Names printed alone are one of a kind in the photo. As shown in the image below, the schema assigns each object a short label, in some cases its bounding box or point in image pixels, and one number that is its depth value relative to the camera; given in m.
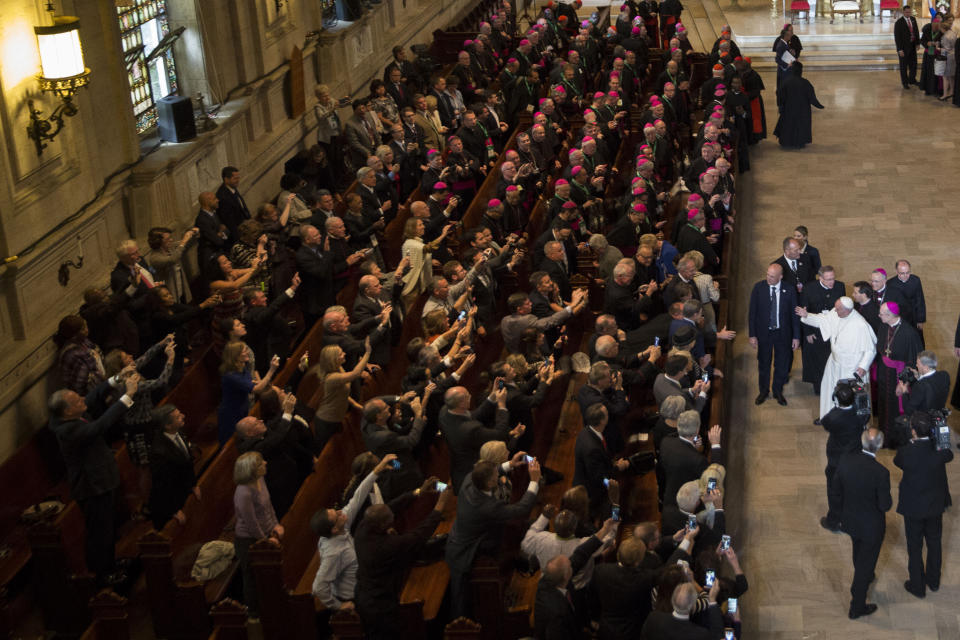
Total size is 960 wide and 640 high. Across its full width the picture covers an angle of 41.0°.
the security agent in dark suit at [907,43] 21.14
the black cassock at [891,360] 10.59
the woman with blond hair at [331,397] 9.09
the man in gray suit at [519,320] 10.37
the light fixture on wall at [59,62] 9.82
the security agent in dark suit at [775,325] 11.60
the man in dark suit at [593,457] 8.59
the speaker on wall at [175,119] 12.43
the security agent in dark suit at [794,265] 11.81
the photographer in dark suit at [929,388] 9.65
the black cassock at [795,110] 18.55
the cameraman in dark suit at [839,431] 9.53
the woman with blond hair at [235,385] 9.24
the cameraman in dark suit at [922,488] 8.88
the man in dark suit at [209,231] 11.51
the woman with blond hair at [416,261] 11.53
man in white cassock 10.69
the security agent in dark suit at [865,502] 8.71
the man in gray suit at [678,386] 9.47
